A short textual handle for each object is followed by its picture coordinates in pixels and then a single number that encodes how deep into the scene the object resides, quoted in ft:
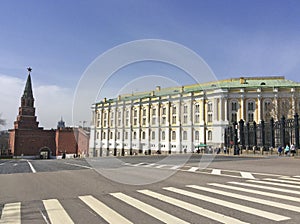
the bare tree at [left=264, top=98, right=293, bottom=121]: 190.90
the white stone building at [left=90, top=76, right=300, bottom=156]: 217.56
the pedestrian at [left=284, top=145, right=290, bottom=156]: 102.68
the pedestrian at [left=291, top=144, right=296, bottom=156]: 98.08
